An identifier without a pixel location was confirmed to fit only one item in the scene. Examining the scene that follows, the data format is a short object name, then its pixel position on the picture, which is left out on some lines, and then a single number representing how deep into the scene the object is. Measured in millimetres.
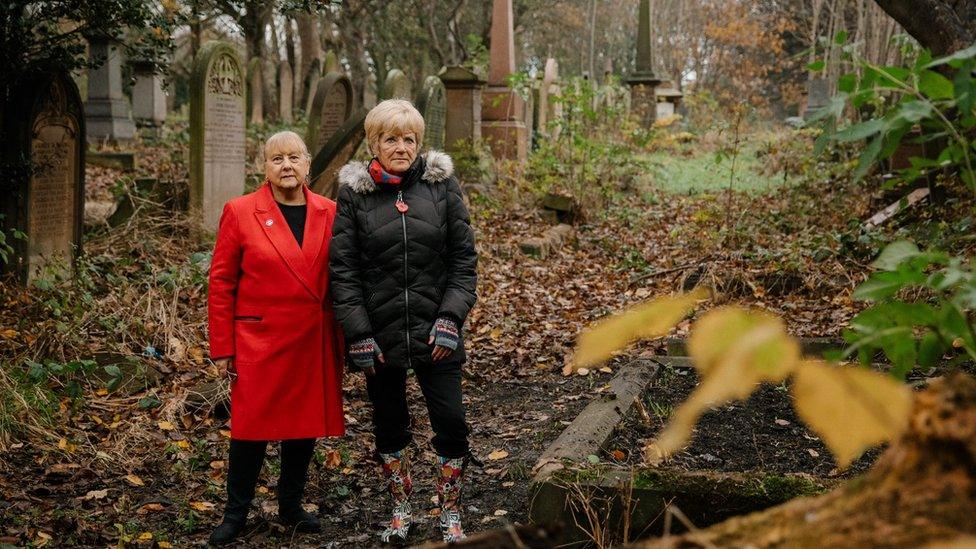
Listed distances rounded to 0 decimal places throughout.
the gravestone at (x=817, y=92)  21156
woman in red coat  3701
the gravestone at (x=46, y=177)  6590
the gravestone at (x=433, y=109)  12406
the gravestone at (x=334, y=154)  9664
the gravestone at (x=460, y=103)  13602
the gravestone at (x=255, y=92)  21453
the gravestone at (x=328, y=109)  10633
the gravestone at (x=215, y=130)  8656
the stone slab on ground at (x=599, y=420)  3750
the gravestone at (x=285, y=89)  24703
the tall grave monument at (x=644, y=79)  24500
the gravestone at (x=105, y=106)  16766
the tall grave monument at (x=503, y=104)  14891
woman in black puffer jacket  3609
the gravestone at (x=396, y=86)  12386
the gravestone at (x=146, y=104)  19000
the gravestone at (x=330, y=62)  19656
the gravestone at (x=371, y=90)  36106
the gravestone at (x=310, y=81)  23125
